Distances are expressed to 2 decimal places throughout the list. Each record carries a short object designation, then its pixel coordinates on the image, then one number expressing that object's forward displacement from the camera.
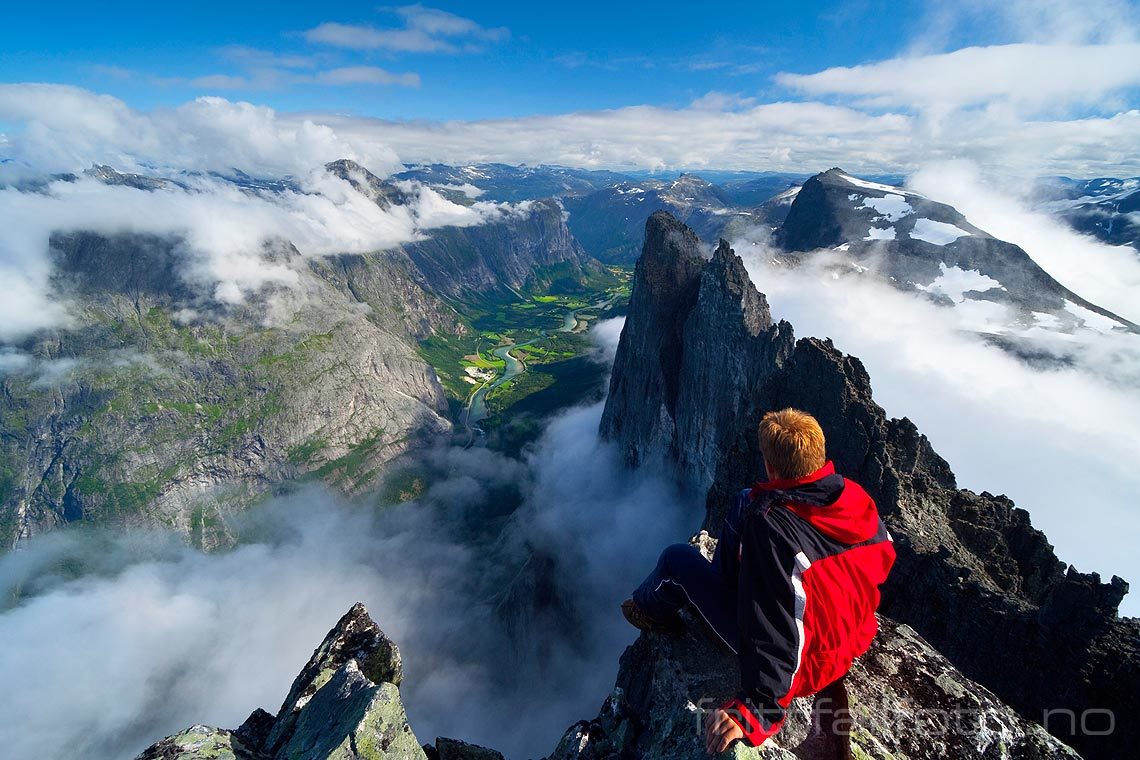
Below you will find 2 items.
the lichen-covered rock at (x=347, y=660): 14.60
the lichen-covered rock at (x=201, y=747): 11.13
